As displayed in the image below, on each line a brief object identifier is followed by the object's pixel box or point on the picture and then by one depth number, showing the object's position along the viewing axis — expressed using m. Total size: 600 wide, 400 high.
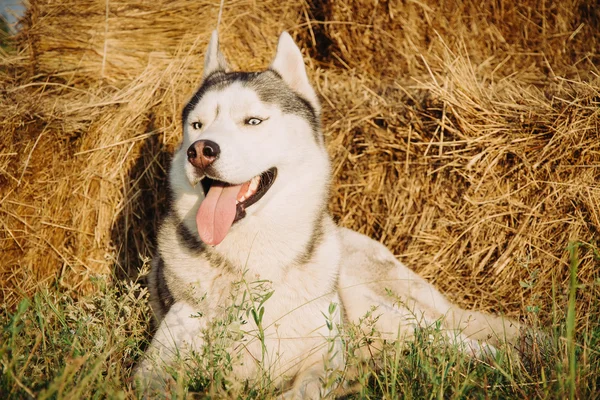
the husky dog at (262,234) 2.56
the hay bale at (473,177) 3.42
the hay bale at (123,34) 4.25
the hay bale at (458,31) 5.14
